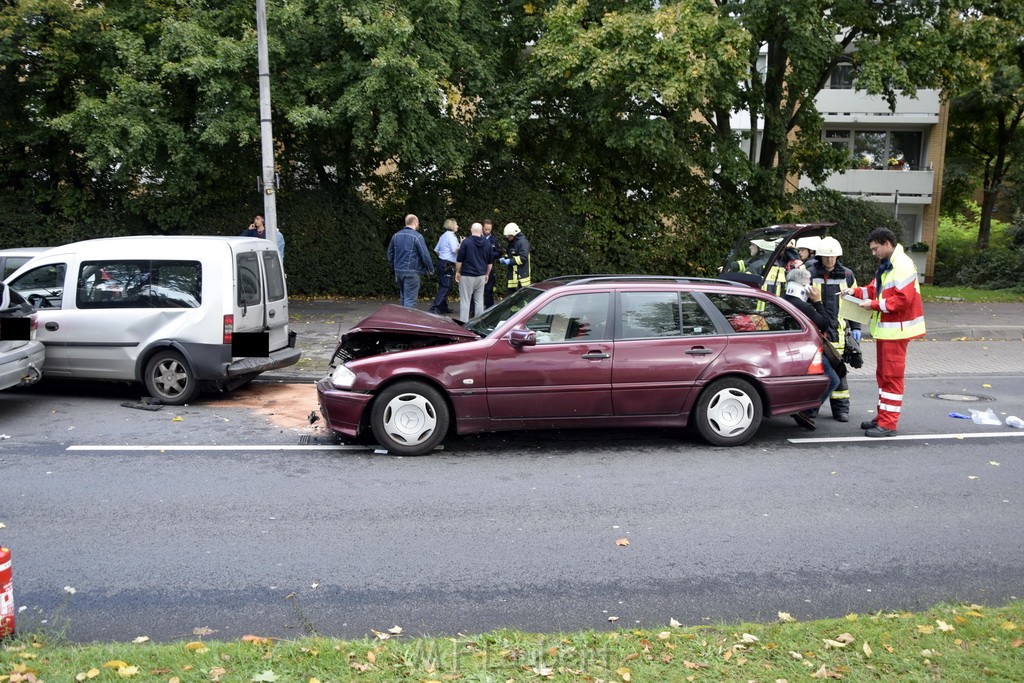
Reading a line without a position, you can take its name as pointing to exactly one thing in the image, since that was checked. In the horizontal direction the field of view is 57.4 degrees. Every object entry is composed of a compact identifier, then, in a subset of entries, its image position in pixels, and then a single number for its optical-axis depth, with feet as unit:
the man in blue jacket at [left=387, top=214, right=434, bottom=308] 48.70
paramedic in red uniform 27.71
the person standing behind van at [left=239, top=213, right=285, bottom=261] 50.67
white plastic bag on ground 31.22
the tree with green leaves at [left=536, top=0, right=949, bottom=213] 50.37
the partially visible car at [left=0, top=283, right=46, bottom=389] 30.22
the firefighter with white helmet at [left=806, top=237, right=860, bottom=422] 30.55
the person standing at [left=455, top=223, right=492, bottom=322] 49.42
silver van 32.91
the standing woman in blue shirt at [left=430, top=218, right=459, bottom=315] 53.06
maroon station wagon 25.80
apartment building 113.50
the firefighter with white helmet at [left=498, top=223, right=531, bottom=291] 47.57
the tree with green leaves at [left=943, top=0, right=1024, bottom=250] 94.38
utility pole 44.96
